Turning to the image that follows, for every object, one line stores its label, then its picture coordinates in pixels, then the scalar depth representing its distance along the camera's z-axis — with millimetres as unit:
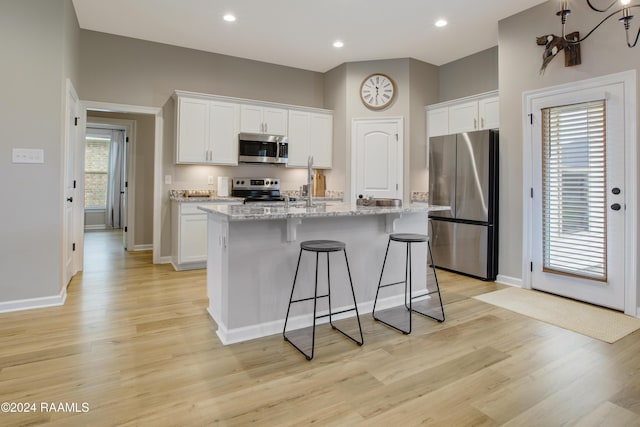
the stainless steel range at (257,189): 5276
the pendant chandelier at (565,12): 1973
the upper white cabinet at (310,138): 5555
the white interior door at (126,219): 6152
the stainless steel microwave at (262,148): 5121
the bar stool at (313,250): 2402
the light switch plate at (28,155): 3061
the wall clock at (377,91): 5391
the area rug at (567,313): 2758
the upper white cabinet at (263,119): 5145
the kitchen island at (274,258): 2520
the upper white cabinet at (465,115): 4566
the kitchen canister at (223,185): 5227
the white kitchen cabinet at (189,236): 4602
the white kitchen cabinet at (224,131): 4922
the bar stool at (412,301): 2816
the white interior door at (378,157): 5371
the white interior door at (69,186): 3479
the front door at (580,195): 3176
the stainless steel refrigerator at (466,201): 4176
